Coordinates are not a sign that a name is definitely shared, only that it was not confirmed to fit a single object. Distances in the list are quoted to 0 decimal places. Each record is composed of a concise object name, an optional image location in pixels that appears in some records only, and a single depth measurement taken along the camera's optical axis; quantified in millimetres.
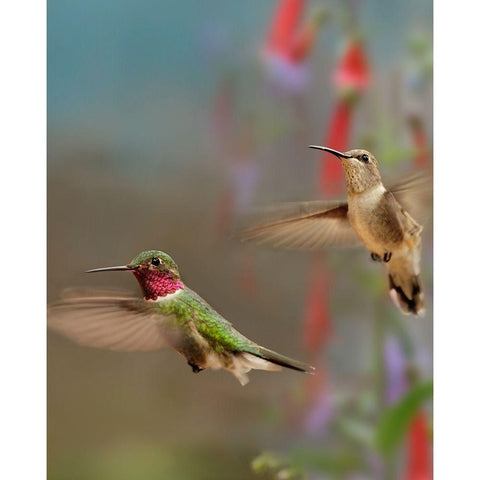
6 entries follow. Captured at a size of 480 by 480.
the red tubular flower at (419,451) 4113
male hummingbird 3889
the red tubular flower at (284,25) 4086
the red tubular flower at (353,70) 4090
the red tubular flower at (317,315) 4062
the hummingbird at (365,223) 4027
